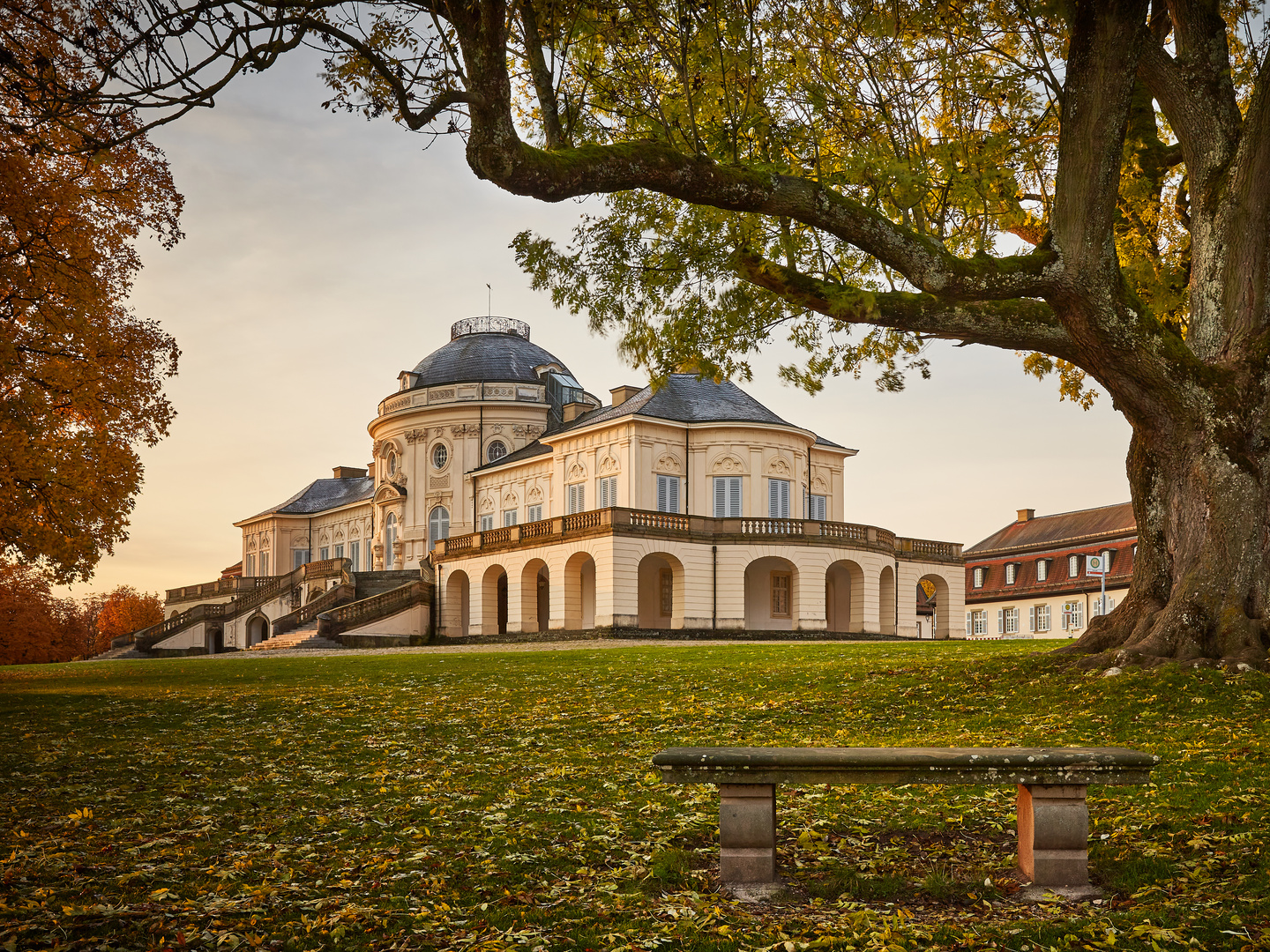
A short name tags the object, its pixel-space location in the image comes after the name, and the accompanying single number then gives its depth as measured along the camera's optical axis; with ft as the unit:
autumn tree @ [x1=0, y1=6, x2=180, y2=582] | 55.93
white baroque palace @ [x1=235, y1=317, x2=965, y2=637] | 142.10
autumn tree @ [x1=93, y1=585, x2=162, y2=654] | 295.28
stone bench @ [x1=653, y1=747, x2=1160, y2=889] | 20.52
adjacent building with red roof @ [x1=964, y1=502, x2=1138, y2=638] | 215.31
